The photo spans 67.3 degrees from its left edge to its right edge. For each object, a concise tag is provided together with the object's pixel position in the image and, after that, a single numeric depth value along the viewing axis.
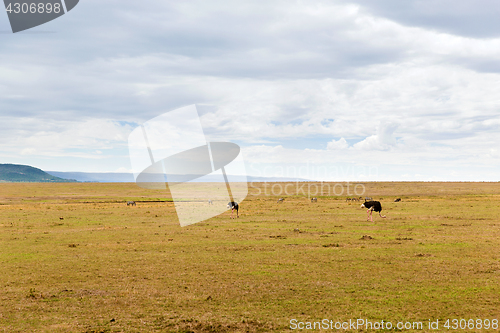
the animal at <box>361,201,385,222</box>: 34.88
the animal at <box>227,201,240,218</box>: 37.47
